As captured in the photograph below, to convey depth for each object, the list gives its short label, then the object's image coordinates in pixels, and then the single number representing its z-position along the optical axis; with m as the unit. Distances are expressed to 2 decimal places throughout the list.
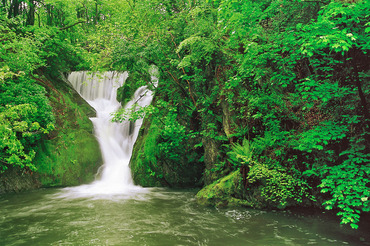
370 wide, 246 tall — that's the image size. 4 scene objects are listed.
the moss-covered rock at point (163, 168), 10.20
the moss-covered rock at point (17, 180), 9.27
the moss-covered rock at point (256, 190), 5.89
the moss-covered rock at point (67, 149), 10.45
